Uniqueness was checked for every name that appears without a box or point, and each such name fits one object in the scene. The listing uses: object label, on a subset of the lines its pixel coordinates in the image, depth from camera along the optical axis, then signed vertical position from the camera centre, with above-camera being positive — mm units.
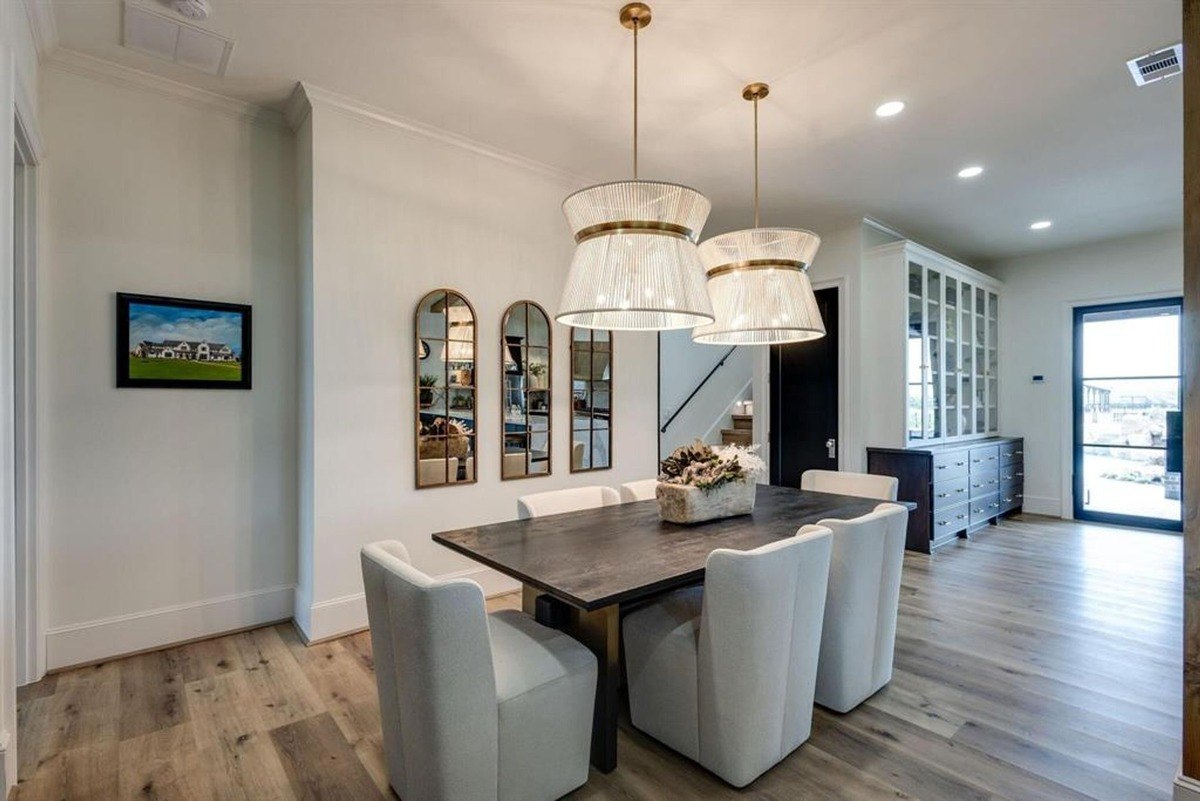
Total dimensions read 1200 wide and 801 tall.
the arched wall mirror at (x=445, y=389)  3488 +73
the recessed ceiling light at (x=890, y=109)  3148 +1570
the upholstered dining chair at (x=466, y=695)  1536 -838
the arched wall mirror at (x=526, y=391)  3857 +67
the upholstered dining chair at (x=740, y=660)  1809 -857
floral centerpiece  2527 -360
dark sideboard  4805 -739
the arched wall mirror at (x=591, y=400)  4219 +8
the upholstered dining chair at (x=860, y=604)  2258 -808
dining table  1773 -531
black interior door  5297 -32
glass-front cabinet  5023 +555
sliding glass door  5605 -136
